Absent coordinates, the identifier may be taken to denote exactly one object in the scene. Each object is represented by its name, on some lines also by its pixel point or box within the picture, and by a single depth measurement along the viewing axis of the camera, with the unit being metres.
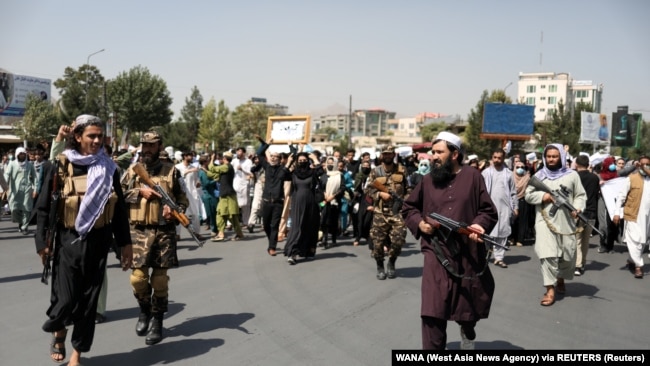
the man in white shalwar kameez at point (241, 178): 13.23
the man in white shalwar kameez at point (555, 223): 6.72
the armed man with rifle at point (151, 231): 5.06
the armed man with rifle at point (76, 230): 4.17
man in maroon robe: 4.11
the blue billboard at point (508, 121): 40.28
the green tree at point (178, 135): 68.25
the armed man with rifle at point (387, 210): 7.75
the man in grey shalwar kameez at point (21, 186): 12.30
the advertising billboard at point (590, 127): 34.09
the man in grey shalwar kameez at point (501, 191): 9.30
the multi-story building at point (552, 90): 121.62
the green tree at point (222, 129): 66.38
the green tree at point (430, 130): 82.31
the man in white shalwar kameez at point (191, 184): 11.26
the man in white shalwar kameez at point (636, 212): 8.52
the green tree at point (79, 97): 45.62
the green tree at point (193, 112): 74.62
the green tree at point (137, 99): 49.25
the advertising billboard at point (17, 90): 45.41
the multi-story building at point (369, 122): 161.31
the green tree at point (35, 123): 40.66
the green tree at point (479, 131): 49.78
